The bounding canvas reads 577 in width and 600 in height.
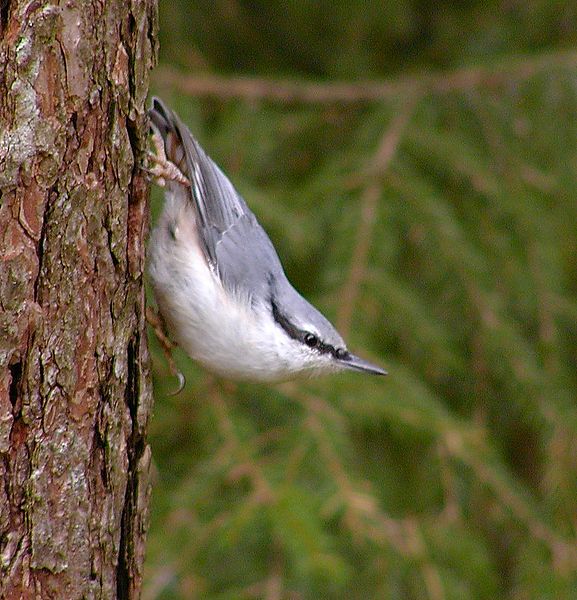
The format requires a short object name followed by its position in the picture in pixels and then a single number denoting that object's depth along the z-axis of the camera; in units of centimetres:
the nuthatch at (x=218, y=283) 477
